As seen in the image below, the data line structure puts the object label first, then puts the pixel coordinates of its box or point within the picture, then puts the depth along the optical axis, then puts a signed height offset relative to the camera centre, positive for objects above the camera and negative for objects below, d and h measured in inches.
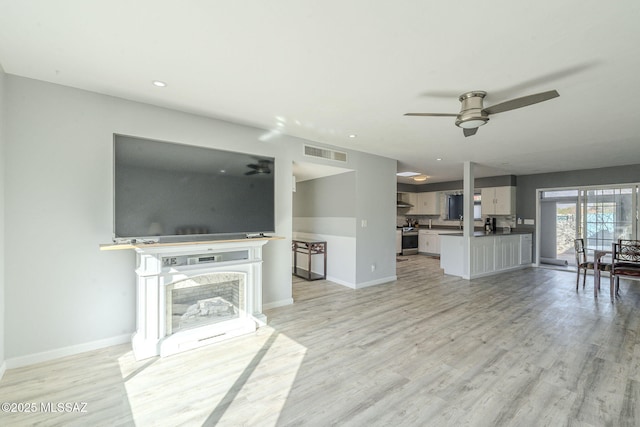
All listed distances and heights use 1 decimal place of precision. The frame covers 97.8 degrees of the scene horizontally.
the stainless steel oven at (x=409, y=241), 365.1 -36.5
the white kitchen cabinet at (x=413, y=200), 398.3 +19.1
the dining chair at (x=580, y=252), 201.9 -29.3
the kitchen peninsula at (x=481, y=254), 235.1 -36.0
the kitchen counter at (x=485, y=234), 251.0 -18.9
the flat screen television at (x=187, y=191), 107.8 +8.8
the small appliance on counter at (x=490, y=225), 300.8 -12.3
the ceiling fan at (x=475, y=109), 97.3 +37.6
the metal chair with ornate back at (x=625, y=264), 170.4 -32.2
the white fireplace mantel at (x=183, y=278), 104.1 -27.4
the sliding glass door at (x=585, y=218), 242.5 -3.5
